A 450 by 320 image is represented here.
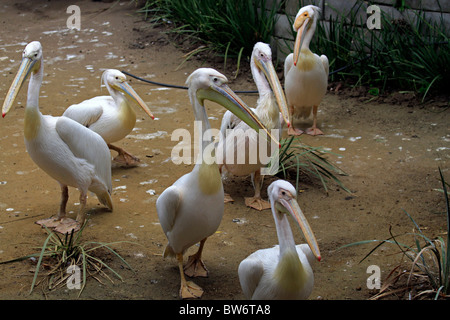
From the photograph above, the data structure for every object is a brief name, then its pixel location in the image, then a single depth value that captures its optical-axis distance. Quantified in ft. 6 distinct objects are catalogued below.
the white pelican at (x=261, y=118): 14.10
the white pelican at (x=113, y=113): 15.76
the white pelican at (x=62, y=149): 12.62
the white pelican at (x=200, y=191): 10.52
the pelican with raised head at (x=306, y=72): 18.08
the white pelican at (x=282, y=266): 9.27
